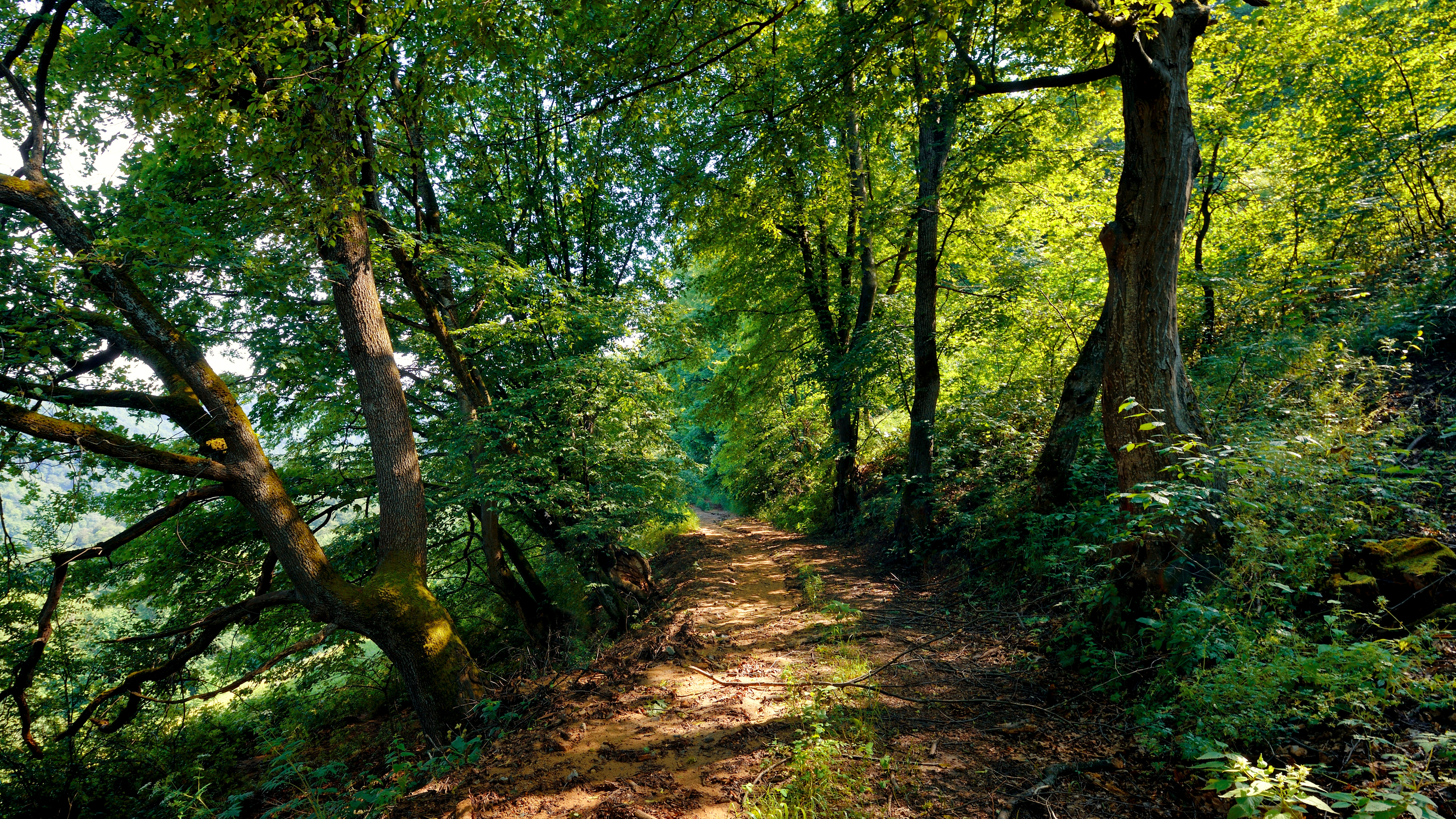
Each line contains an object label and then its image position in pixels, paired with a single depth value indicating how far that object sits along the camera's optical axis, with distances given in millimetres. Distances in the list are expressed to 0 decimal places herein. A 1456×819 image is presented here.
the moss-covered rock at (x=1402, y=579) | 3084
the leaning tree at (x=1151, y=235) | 4340
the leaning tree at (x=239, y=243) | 4137
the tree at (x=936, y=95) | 4719
